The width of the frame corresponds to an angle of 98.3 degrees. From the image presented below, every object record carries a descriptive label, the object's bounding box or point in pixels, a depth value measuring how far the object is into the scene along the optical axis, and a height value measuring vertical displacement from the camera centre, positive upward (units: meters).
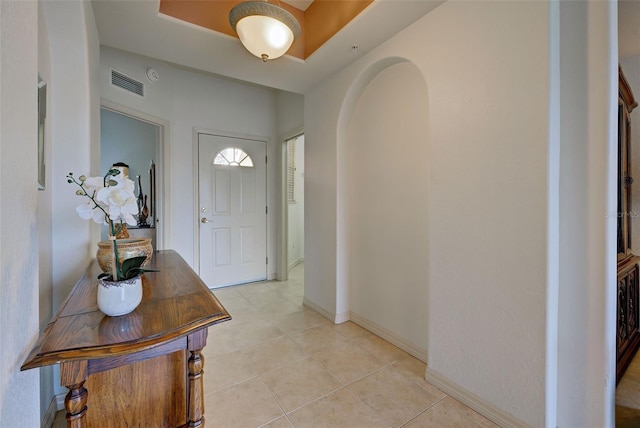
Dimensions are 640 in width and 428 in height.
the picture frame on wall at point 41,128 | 1.30 +0.39
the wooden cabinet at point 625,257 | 1.39 -0.25
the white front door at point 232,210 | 3.56 -0.01
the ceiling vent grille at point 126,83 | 2.57 +1.24
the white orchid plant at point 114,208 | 0.94 +0.00
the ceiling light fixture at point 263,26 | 1.66 +1.16
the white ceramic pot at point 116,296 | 0.92 -0.29
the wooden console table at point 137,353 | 0.80 -0.41
